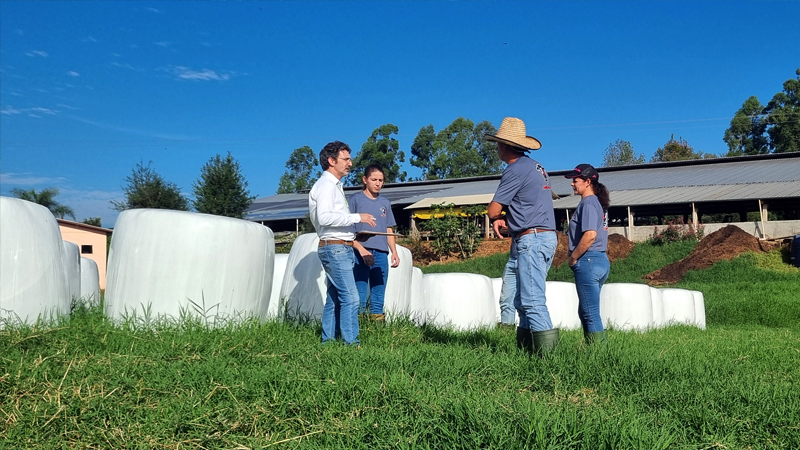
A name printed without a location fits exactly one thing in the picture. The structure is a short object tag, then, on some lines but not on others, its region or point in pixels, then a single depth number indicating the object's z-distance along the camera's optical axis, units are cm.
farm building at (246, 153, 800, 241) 3019
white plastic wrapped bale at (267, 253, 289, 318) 672
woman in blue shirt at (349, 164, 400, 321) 600
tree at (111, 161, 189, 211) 3228
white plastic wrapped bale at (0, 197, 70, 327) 475
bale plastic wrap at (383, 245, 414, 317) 693
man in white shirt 516
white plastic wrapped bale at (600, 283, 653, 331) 961
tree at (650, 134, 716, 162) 5936
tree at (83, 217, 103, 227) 4616
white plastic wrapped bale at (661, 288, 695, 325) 1083
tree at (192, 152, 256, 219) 3391
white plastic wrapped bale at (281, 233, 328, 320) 637
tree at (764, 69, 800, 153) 5256
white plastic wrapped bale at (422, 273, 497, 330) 788
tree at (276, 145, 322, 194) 7781
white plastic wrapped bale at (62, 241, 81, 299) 575
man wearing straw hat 482
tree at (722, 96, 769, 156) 5669
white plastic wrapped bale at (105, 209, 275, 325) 511
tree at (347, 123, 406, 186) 6669
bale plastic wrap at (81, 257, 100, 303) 747
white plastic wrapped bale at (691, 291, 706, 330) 1132
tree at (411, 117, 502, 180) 6750
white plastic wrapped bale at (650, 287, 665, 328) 1034
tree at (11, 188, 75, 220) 3972
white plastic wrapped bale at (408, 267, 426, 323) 763
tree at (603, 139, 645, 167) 6269
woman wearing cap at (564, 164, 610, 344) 557
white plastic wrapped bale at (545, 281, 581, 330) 922
